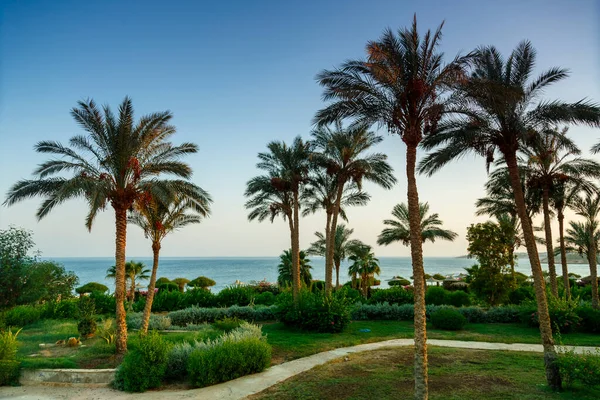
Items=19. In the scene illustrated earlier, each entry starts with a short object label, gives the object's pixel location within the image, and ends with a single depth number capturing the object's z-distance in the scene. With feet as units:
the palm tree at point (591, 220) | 67.97
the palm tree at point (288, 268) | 119.55
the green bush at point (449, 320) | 55.06
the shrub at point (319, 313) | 52.54
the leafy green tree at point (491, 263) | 72.69
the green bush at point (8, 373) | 30.58
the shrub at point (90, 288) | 120.26
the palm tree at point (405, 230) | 97.66
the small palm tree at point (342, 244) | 115.85
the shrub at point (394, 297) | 75.72
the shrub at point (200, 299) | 80.64
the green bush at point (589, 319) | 52.13
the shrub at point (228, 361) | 28.89
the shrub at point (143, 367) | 28.04
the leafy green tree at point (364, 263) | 116.48
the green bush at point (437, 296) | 78.23
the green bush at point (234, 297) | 80.43
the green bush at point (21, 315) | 62.50
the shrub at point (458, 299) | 77.10
